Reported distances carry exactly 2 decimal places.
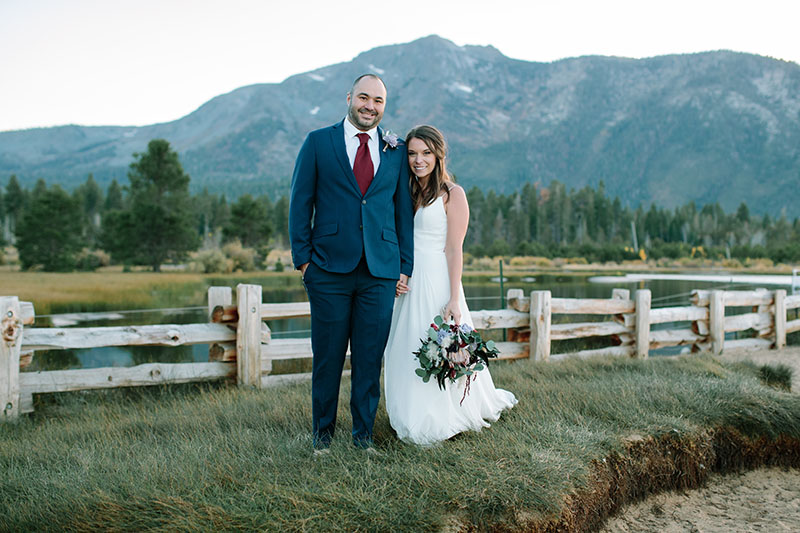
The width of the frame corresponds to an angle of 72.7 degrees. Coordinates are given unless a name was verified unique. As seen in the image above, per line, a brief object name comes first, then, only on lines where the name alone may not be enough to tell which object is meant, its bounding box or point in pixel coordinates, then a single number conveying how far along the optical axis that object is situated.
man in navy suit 3.17
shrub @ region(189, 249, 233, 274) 28.88
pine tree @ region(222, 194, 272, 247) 41.75
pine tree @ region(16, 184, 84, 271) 24.08
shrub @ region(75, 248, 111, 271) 27.67
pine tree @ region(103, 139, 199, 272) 33.25
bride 3.47
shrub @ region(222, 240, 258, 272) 32.31
